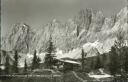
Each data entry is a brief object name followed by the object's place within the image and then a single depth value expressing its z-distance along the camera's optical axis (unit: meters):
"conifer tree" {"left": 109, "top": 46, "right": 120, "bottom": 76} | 94.32
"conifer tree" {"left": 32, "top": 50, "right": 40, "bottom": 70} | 130.04
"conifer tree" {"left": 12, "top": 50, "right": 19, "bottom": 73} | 124.50
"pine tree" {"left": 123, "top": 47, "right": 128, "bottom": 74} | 97.69
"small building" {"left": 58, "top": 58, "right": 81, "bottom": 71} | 130.50
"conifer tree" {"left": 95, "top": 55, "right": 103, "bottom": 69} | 148.75
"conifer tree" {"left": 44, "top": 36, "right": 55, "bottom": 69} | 116.74
